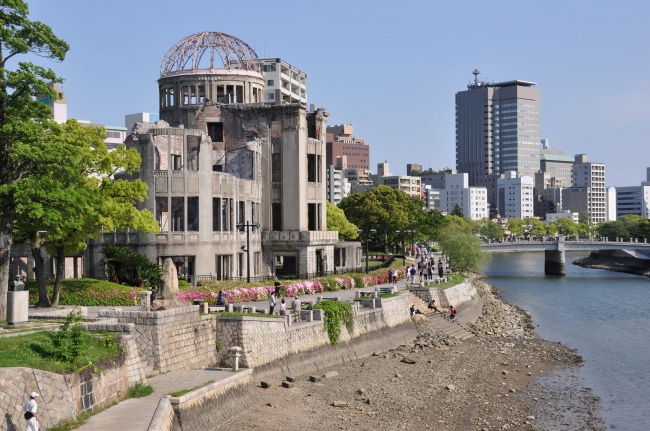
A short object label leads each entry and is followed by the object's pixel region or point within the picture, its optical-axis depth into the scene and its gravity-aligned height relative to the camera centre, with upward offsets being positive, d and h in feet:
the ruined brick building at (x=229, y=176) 195.52 +10.86
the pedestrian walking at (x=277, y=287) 180.95 -15.70
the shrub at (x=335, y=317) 152.15 -19.30
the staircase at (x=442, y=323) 200.75 -27.04
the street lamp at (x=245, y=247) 185.20 -7.73
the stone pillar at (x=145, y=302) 115.24 -12.00
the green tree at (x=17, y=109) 117.50 +16.46
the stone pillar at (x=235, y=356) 114.32 -19.75
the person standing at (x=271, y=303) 146.30 -15.65
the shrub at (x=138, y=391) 96.68 -20.69
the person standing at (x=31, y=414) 73.61 -17.81
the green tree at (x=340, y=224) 356.38 -3.58
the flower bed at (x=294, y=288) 162.09 -16.57
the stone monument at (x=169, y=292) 116.78 -10.81
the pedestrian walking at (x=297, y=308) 146.07 -16.91
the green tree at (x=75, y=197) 118.32 +3.42
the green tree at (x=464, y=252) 330.34 -15.40
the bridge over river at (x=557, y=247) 477.77 -21.61
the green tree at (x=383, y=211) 374.63 +2.33
